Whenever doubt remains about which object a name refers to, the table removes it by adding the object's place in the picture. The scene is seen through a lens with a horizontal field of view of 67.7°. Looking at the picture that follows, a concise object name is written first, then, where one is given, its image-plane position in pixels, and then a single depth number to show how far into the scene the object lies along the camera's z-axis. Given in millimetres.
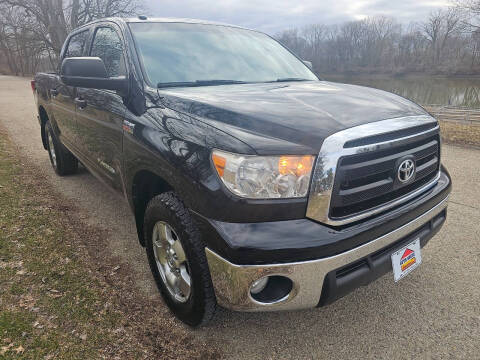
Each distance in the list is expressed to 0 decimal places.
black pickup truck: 1676
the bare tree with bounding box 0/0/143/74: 28375
